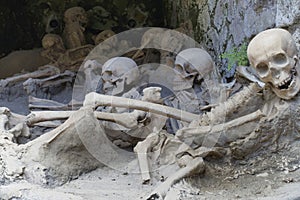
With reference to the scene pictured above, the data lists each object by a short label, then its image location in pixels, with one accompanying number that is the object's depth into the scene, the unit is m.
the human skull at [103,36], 6.10
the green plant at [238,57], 3.99
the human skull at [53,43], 5.94
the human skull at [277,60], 2.86
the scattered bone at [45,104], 4.40
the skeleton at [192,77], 3.99
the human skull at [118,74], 4.24
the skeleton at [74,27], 6.13
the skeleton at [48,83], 5.15
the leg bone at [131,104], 3.32
